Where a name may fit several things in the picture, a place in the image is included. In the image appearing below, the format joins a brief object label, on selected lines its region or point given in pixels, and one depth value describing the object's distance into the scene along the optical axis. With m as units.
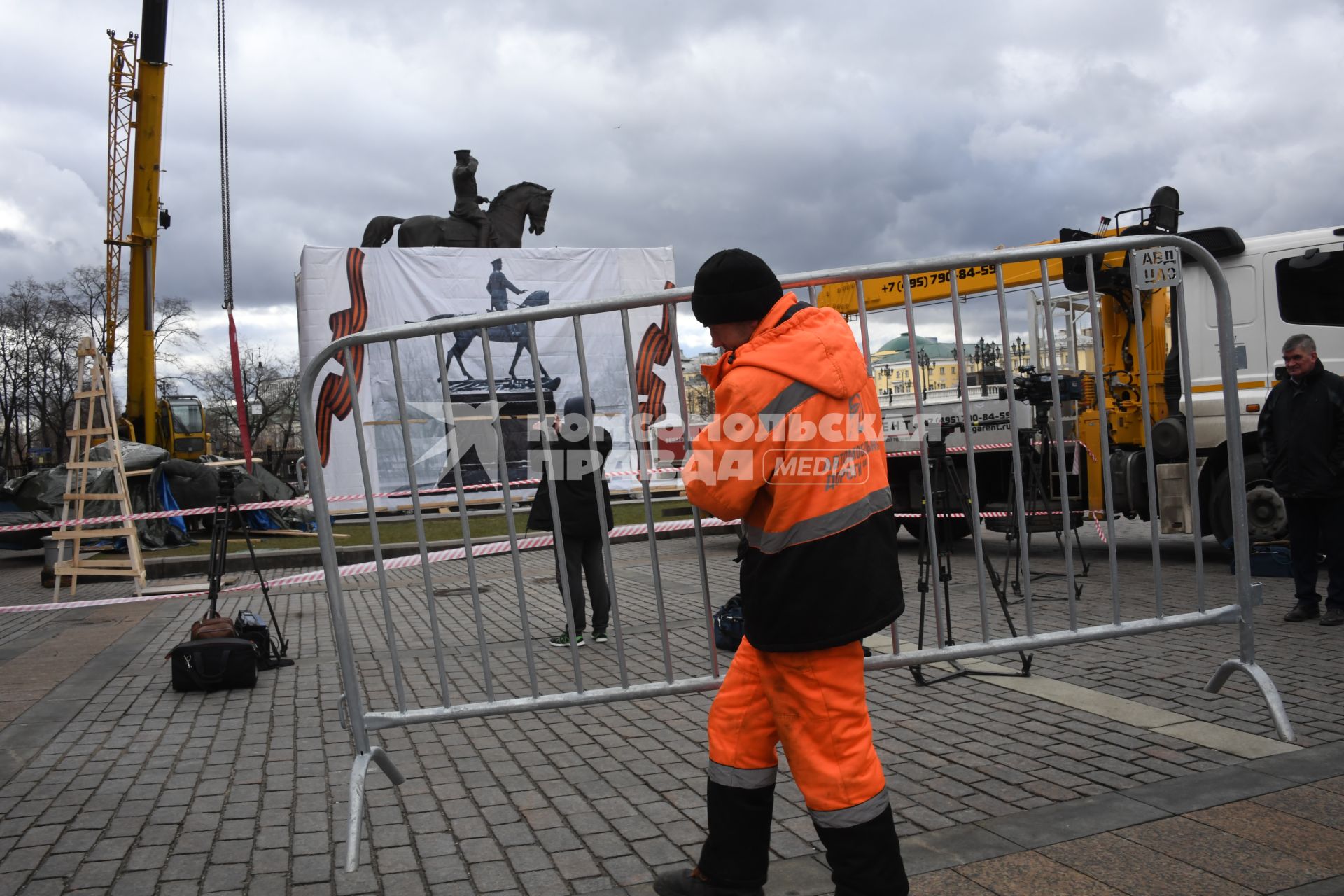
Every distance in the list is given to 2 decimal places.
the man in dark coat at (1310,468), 6.63
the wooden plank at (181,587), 10.99
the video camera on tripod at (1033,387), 7.43
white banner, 17.08
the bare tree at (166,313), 49.22
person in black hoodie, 6.95
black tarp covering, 15.25
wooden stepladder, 10.76
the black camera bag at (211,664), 6.00
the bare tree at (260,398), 62.41
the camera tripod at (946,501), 5.09
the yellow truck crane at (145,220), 16.89
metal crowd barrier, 3.67
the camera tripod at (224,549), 6.79
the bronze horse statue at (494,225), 23.00
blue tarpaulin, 15.73
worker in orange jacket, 2.56
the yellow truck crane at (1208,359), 8.59
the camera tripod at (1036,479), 7.47
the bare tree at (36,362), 46.81
